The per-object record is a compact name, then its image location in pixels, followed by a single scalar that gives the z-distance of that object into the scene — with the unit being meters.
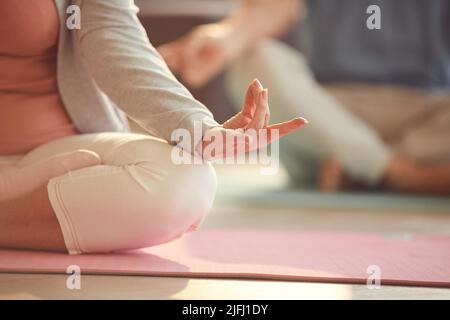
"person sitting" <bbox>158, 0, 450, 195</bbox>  4.84
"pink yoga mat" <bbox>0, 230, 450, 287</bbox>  3.38
